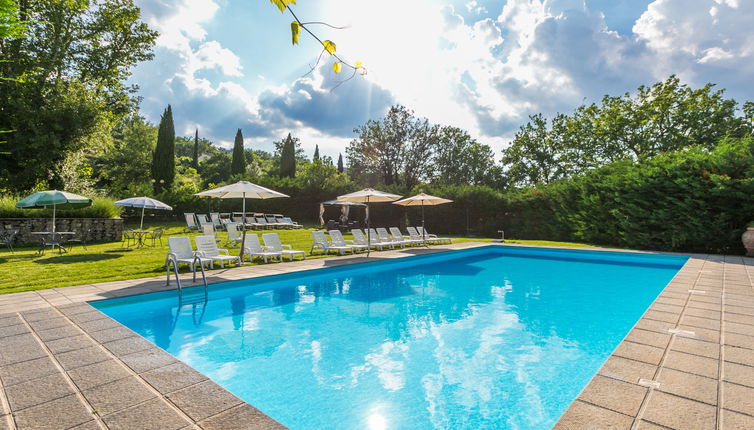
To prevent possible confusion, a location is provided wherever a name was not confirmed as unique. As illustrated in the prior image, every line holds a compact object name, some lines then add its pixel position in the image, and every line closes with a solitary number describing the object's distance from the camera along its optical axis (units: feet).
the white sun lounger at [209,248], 27.07
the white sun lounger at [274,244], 32.66
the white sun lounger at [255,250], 31.10
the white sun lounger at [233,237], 41.67
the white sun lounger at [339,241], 39.37
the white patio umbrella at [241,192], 29.96
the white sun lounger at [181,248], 23.68
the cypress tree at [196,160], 153.09
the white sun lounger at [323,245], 37.50
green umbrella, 30.71
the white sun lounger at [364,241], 41.37
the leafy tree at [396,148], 108.99
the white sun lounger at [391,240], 45.25
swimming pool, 10.94
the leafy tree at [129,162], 90.48
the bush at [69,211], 36.99
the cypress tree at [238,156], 120.39
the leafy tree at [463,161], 118.42
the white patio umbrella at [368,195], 38.17
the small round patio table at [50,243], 32.23
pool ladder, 19.83
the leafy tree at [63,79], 47.73
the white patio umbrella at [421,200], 47.13
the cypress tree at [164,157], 89.35
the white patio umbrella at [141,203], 39.83
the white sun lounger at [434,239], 50.62
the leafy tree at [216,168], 154.71
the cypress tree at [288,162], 122.72
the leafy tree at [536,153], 100.27
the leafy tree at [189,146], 216.13
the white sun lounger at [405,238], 46.80
